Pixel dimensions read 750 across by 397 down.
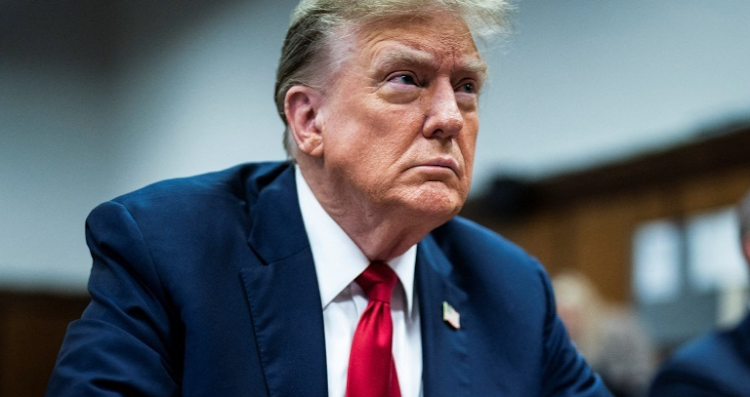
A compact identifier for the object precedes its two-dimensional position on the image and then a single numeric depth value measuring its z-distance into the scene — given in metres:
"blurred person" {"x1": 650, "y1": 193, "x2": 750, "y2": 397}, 5.28
